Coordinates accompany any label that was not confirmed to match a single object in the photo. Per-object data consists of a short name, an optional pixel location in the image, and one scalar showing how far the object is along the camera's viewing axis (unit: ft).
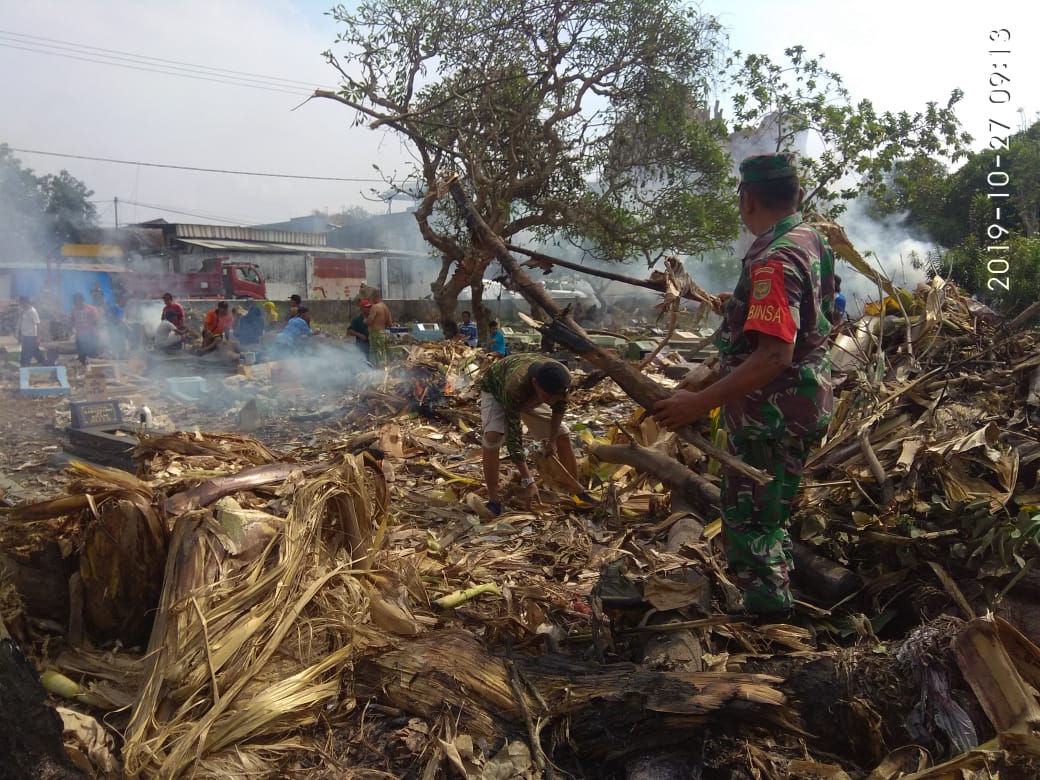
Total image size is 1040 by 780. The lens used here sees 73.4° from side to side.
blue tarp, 74.08
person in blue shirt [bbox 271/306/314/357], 39.17
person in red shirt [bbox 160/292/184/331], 48.55
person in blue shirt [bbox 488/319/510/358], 40.38
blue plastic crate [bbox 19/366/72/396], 36.04
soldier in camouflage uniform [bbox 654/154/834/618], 8.37
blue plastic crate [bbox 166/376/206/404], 35.35
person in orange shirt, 46.08
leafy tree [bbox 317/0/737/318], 44.01
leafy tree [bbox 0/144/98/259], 109.19
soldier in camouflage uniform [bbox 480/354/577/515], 15.52
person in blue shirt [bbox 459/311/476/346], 42.26
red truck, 80.79
